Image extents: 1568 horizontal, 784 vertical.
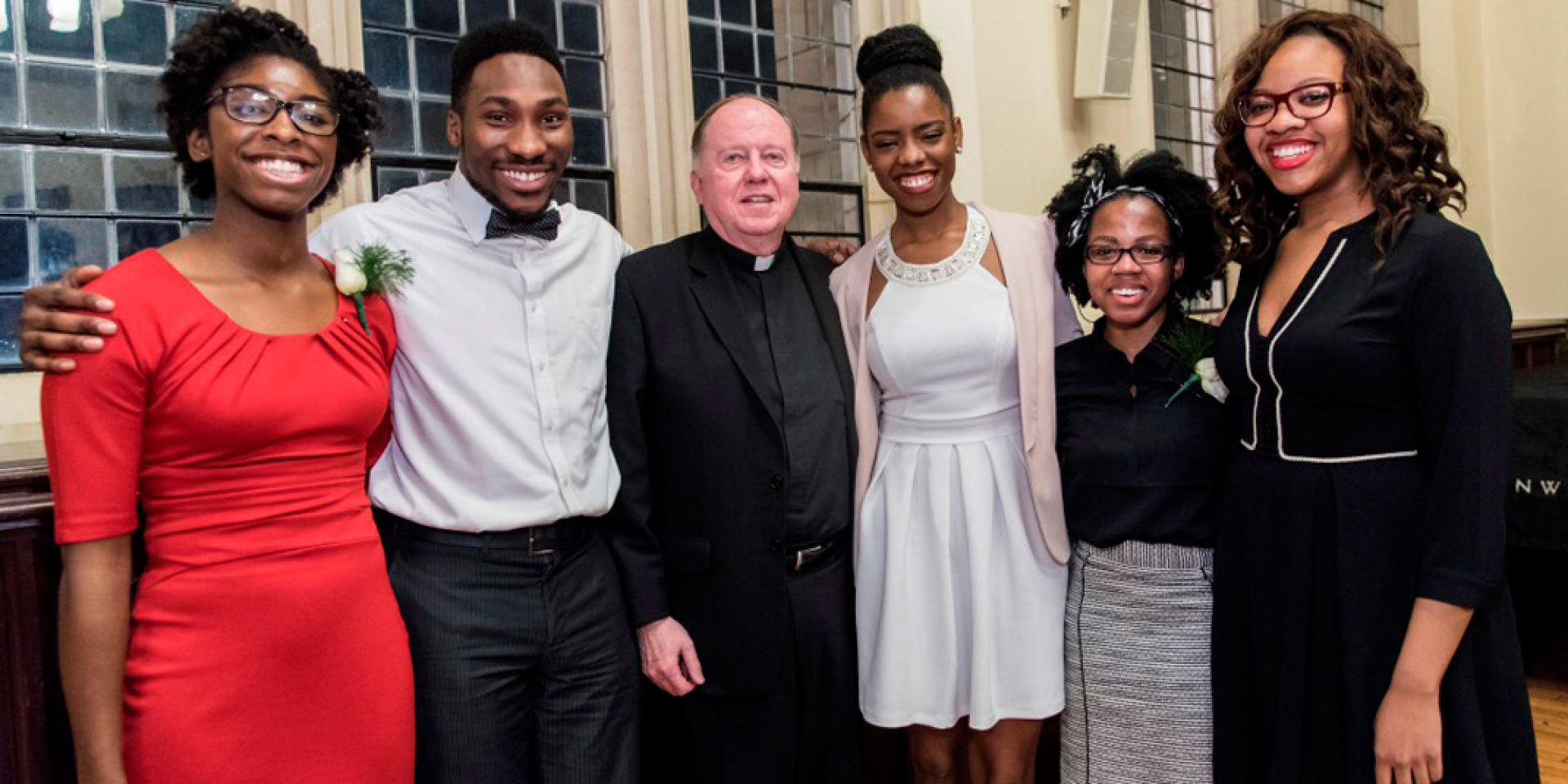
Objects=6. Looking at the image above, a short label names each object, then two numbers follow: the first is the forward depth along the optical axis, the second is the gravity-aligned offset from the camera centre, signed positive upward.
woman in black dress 1.60 -0.19
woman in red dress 1.41 -0.10
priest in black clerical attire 2.05 -0.20
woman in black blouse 2.03 -0.23
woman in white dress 2.19 -0.26
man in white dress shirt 1.82 -0.11
